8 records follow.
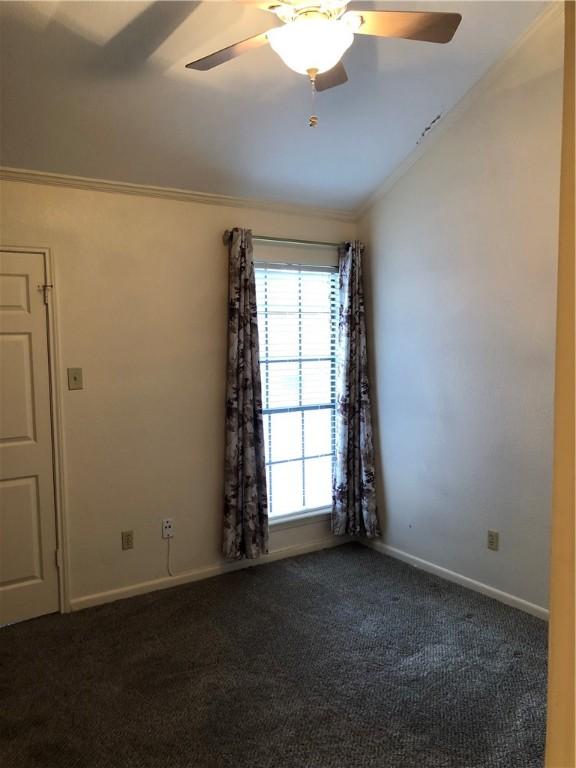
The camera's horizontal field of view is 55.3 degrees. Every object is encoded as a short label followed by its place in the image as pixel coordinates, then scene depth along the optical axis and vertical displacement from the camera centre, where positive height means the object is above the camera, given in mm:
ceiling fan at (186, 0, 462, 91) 1598 +977
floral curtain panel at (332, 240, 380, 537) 3695 -423
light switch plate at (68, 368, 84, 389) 2928 -113
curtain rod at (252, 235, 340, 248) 3465 +739
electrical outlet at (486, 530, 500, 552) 3012 -1044
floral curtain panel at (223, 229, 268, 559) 3266 -357
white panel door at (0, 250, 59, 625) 2783 -458
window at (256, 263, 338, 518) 3568 -175
